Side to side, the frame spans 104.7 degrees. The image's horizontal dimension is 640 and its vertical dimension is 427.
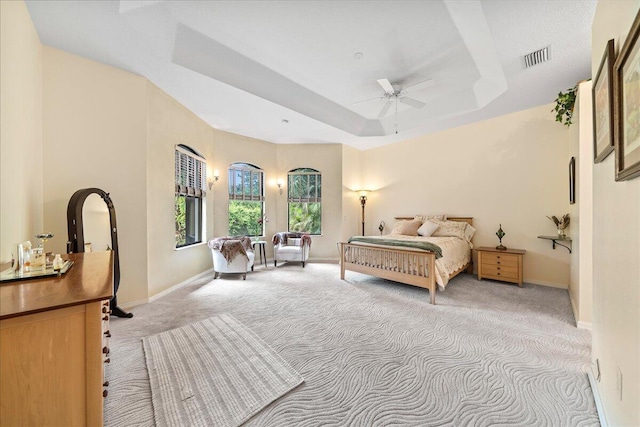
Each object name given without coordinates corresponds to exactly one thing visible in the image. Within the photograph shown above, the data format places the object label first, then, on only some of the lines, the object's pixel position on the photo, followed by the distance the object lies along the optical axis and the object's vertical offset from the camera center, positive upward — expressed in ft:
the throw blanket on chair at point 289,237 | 18.84 -1.96
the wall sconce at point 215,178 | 17.22 +2.51
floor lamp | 22.10 +1.42
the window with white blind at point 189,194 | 14.35 +1.20
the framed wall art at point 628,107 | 3.13 +1.46
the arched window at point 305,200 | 21.63 +1.09
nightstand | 13.37 -3.02
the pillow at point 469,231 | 15.82 -1.29
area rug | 5.08 -4.10
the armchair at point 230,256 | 14.92 -2.61
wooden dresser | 3.02 -1.87
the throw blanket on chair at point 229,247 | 14.88 -2.06
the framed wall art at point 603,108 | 4.15 +1.99
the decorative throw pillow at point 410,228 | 17.03 -1.15
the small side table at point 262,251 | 19.02 -3.09
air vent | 9.24 +5.95
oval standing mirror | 8.21 -0.39
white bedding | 11.77 -2.35
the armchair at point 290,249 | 18.81 -2.83
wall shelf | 12.45 -1.50
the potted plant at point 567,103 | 9.93 +4.44
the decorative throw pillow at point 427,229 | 16.20 -1.16
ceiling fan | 11.47 +5.95
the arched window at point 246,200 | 19.27 +1.05
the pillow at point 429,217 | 17.12 -0.41
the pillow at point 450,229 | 15.58 -1.15
